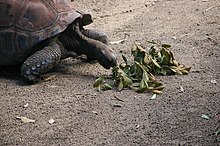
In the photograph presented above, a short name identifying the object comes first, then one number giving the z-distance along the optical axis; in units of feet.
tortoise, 34.19
